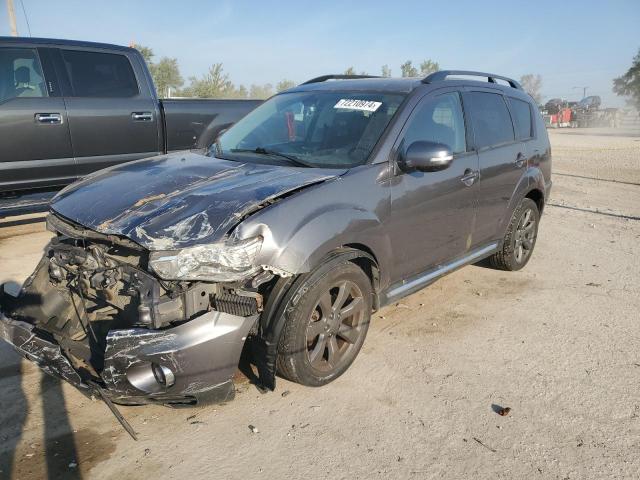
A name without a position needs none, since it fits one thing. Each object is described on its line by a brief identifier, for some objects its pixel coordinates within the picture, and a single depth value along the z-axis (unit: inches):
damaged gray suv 100.3
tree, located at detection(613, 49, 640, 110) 1952.5
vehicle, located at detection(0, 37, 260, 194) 217.2
